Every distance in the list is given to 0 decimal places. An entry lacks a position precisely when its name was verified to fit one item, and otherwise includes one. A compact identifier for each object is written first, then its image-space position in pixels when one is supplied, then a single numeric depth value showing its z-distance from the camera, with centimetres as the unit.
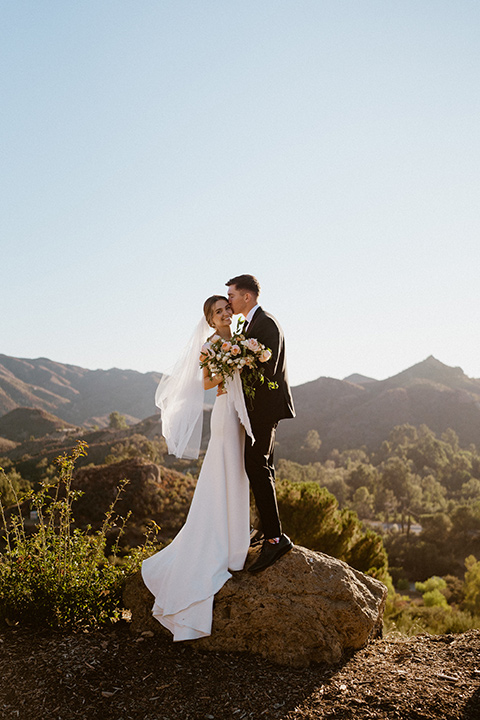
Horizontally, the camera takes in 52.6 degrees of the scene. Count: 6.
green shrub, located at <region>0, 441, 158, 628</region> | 473
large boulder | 432
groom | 462
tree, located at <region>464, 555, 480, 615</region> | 2169
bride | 442
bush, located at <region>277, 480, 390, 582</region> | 984
